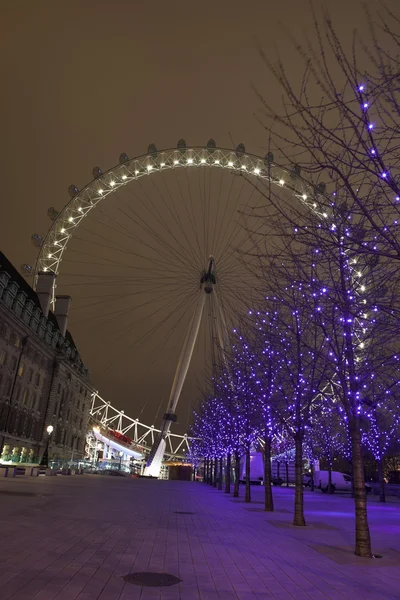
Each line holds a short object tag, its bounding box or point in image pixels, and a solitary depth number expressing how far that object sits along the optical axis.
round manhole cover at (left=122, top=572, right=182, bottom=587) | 7.47
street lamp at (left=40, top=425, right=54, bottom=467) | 48.92
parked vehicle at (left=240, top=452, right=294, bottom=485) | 66.49
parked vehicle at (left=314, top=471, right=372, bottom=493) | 55.25
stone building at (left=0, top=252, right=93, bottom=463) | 51.97
